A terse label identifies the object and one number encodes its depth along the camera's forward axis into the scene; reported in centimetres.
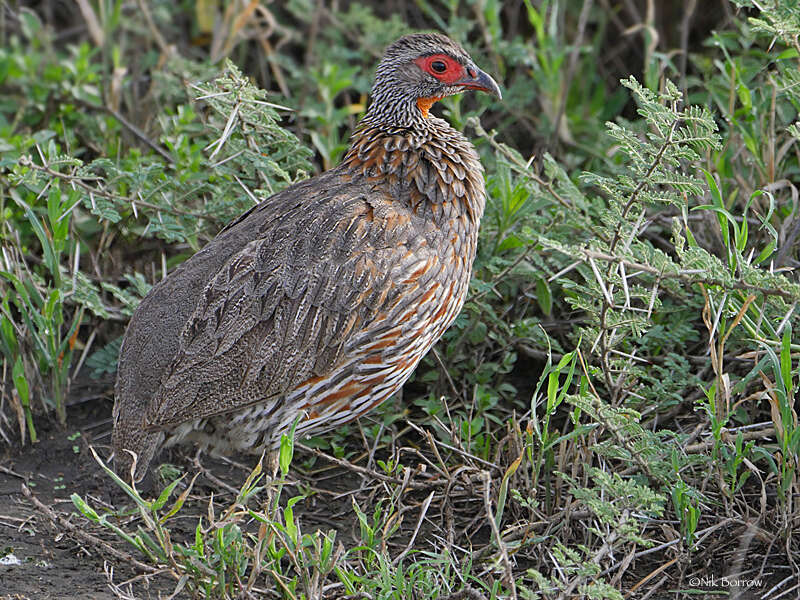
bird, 811
